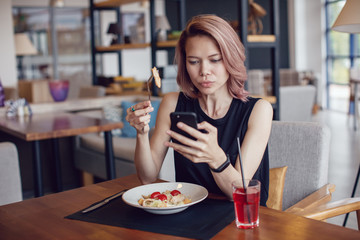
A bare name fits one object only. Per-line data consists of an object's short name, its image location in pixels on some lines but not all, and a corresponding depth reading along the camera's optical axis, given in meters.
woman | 1.48
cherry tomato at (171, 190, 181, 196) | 1.29
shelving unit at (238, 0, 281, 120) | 3.15
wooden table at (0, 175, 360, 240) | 1.05
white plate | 1.21
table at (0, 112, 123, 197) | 2.79
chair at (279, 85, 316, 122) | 4.92
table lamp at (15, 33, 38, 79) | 7.31
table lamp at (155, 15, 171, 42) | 5.59
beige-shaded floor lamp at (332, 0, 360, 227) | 1.98
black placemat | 1.11
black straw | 1.09
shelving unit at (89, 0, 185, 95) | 4.41
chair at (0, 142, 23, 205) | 2.43
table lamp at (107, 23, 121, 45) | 5.32
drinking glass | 1.09
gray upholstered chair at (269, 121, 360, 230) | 1.81
